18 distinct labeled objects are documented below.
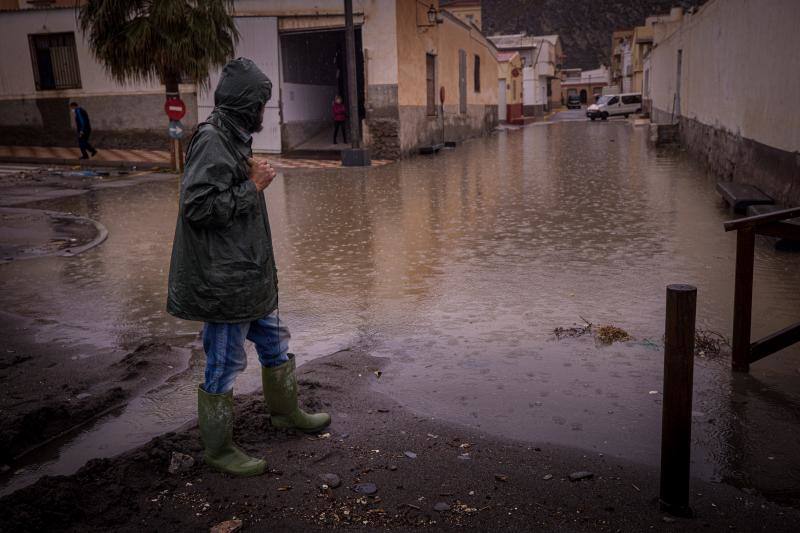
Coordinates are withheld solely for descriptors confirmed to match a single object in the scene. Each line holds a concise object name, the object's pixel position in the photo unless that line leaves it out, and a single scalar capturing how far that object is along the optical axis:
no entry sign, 14.81
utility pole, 17.20
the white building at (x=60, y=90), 21.59
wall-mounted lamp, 21.38
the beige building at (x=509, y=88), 45.12
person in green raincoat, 3.03
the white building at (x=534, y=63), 55.41
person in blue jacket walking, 18.45
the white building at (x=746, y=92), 8.75
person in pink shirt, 21.73
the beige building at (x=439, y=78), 20.89
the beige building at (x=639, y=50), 50.60
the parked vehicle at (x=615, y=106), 48.12
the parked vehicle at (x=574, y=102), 77.81
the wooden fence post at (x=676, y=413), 2.82
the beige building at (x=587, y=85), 93.00
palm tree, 13.88
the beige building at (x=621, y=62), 68.31
